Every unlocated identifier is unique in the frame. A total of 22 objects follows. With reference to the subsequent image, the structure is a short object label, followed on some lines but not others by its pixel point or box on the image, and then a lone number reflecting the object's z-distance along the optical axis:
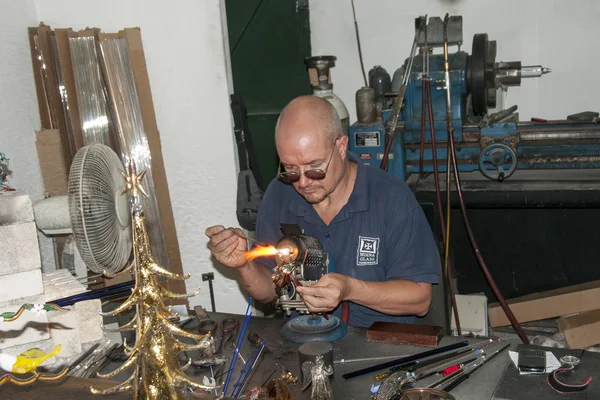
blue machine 3.68
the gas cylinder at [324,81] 4.12
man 2.34
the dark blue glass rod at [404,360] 1.79
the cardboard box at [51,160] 3.38
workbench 1.68
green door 4.82
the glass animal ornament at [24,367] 1.10
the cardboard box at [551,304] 3.83
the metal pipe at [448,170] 3.62
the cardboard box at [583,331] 3.55
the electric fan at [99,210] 2.11
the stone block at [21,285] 1.96
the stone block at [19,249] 1.97
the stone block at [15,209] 2.02
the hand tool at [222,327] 2.10
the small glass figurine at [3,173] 2.33
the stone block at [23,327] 1.95
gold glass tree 1.16
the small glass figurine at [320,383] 1.61
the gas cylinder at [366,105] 4.10
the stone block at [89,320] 2.07
